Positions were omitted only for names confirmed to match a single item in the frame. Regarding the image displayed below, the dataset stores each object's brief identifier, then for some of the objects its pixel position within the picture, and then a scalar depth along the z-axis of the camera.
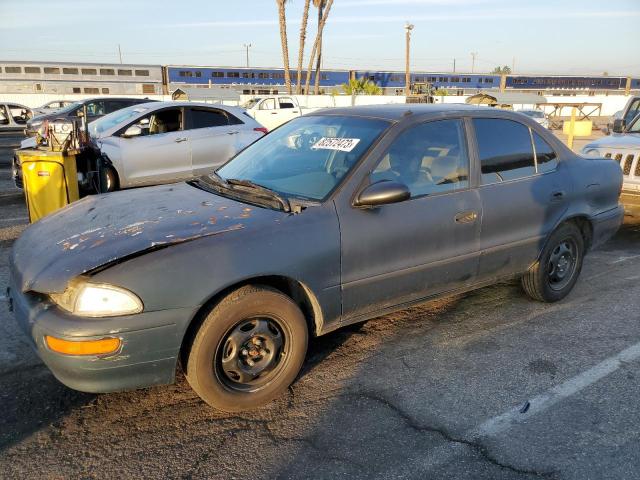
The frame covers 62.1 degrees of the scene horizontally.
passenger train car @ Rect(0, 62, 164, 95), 47.62
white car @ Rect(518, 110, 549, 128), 23.69
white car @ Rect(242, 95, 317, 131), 22.56
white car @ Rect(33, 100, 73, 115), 22.30
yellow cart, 6.07
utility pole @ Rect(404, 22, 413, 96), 44.03
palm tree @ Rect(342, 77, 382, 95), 40.92
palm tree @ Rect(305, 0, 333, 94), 41.31
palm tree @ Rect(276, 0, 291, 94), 35.09
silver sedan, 8.15
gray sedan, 2.57
